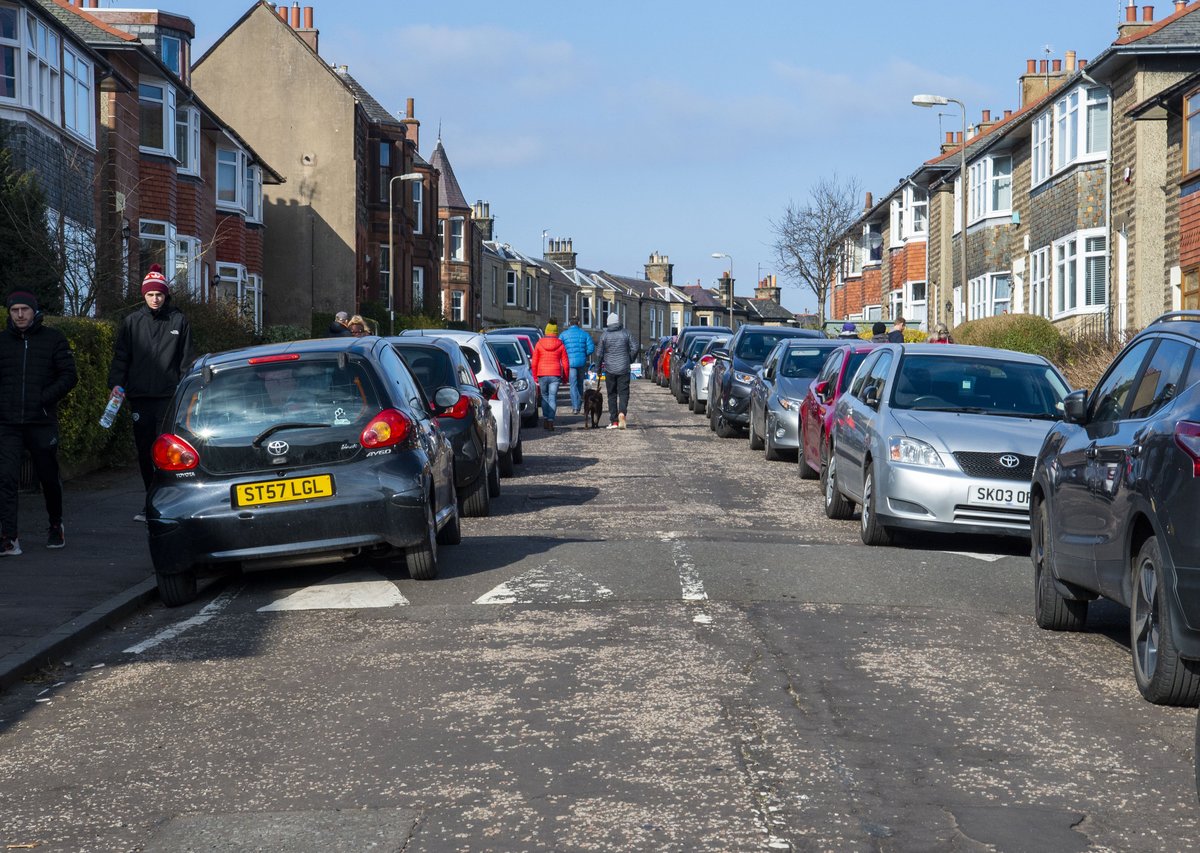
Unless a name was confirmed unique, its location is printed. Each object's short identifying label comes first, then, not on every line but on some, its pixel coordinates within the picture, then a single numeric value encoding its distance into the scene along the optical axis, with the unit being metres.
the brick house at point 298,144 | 53.44
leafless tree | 74.94
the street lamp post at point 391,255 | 51.44
